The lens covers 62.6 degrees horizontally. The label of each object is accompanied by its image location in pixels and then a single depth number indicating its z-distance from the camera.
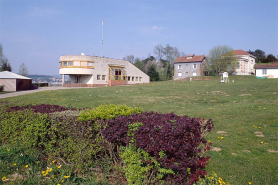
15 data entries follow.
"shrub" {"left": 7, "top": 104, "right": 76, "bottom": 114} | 5.92
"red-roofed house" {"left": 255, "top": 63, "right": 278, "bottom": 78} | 49.91
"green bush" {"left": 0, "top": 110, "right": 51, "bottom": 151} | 4.80
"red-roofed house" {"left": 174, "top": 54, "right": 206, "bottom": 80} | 67.94
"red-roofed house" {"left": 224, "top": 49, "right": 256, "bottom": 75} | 66.25
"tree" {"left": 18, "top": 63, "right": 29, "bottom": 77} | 56.78
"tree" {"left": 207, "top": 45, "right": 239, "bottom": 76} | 54.66
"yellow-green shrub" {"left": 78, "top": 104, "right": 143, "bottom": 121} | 4.32
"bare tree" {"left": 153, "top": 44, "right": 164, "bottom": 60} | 78.18
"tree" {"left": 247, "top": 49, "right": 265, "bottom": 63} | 109.31
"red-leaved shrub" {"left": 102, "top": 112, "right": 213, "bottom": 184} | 3.41
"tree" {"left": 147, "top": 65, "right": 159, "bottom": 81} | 59.09
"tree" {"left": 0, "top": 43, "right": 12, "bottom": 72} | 47.03
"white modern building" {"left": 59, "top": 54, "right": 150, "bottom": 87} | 39.69
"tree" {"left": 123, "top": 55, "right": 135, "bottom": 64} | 94.24
